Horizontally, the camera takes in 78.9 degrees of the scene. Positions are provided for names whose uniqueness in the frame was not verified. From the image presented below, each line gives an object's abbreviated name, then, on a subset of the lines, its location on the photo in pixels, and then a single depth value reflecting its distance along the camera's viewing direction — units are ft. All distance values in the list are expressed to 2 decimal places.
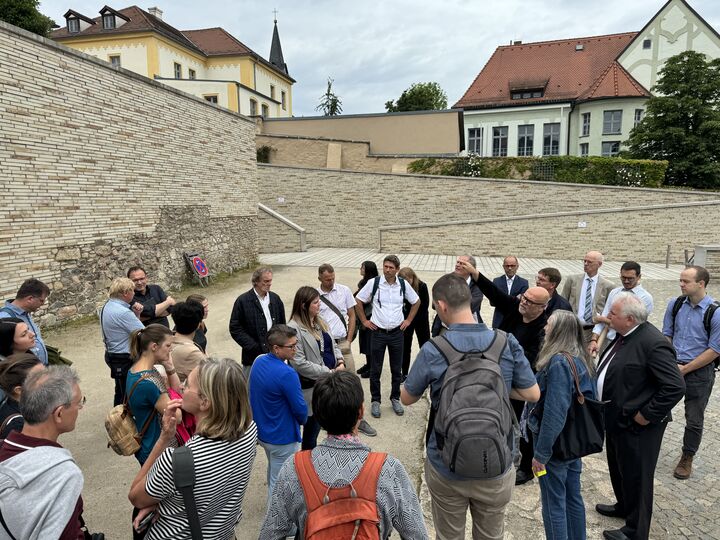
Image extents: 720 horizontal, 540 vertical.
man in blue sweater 9.90
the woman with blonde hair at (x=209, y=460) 6.36
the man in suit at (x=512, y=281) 18.58
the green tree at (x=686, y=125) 83.56
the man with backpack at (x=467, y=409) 7.04
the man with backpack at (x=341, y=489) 5.31
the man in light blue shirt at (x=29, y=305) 13.51
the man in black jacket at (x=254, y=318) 15.72
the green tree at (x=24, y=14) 74.74
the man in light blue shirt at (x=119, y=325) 14.33
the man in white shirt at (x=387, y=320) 17.30
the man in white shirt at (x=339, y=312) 16.16
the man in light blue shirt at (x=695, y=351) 12.53
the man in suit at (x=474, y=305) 18.20
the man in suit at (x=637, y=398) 9.46
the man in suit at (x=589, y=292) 17.22
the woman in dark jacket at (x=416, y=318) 19.22
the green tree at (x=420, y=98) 155.63
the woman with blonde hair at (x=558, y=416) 8.84
